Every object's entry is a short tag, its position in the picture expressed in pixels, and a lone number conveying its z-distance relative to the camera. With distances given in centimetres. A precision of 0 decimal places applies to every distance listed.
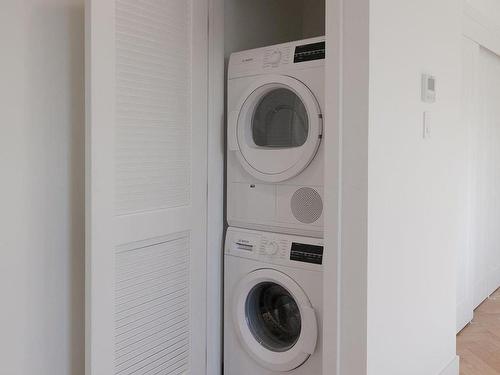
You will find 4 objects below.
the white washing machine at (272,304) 180
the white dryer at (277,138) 182
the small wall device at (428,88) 193
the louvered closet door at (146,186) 146
